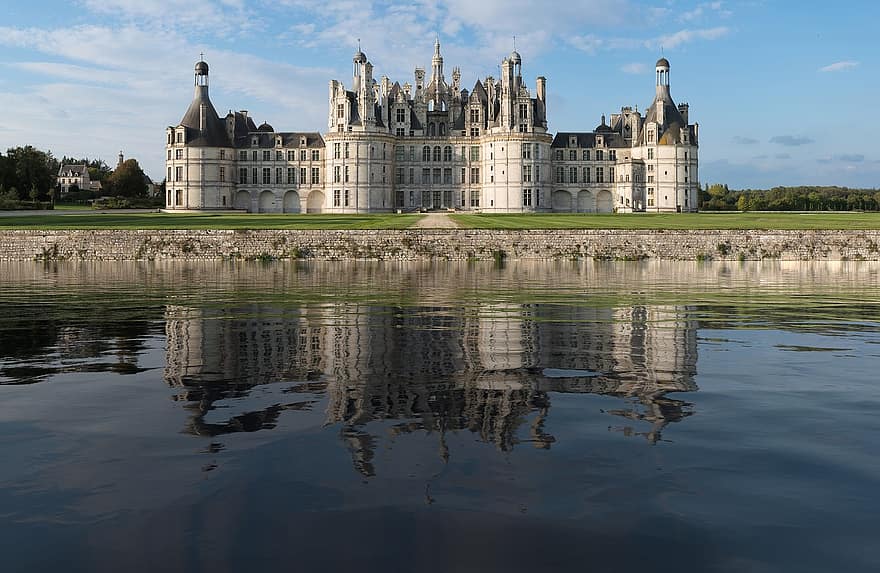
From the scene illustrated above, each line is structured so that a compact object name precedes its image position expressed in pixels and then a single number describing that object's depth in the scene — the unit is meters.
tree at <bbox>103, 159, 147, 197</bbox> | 126.69
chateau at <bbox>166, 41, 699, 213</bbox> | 102.56
